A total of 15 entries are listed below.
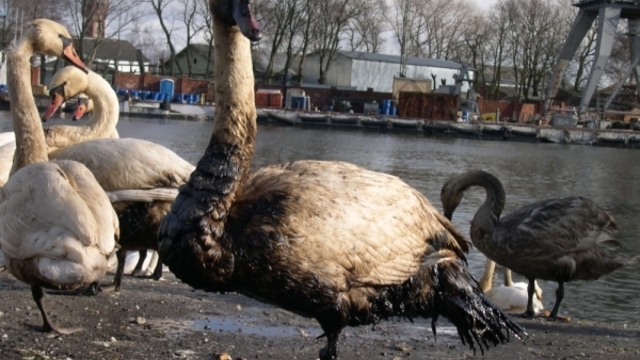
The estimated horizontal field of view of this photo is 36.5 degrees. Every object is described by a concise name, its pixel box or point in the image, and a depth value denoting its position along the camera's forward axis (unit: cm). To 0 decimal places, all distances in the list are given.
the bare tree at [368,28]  9125
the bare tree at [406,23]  9400
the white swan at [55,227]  558
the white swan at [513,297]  944
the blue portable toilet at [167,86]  6838
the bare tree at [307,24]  8119
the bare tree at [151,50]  9788
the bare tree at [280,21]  7944
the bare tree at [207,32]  7915
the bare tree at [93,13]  6588
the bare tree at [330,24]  8369
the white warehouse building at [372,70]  8600
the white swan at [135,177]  762
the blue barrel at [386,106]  6606
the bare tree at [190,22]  8244
